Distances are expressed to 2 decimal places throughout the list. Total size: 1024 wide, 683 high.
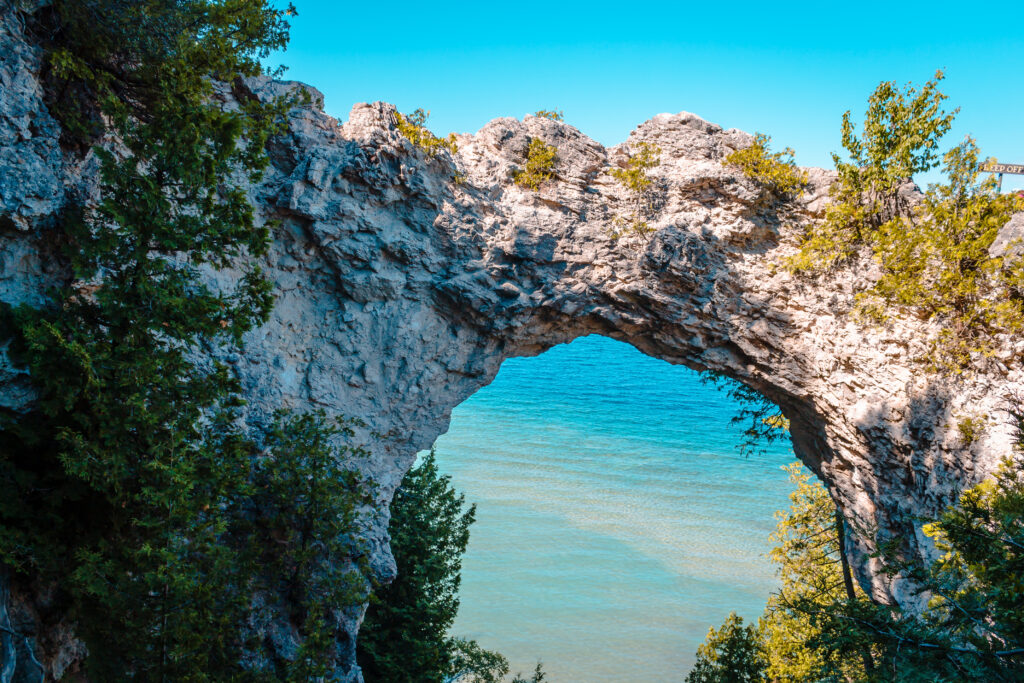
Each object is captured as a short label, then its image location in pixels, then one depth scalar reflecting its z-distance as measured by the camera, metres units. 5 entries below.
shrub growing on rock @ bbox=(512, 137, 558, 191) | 10.44
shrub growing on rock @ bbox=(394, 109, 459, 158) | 9.53
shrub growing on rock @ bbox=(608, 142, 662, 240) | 10.38
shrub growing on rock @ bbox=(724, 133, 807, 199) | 9.89
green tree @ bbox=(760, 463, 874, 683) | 11.31
